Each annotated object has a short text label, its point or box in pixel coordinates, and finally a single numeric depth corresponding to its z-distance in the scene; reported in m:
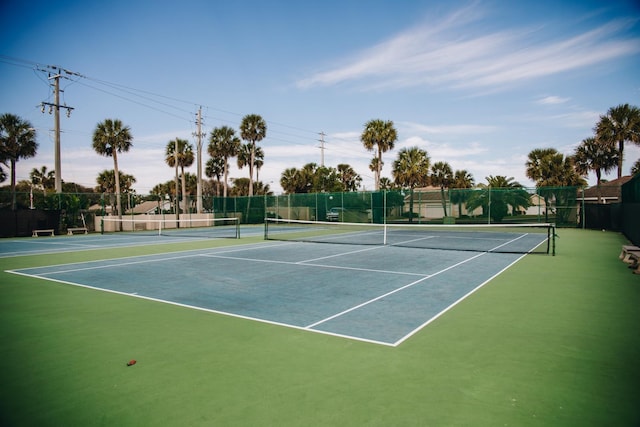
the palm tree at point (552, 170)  39.66
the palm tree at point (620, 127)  32.06
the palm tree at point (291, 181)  61.00
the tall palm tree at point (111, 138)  38.69
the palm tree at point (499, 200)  29.69
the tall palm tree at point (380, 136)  45.59
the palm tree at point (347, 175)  69.94
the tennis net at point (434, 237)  16.77
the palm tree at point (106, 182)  65.56
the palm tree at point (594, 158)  37.12
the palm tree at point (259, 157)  54.84
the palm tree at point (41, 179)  68.88
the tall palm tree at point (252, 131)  50.68
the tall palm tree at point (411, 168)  45.03
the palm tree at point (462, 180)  67.13
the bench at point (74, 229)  26.48
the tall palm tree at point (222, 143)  50.34
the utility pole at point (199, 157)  37.15
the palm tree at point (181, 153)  49.97
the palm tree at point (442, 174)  62.32
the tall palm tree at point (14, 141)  37.56
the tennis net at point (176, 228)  26.97
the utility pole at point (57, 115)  29.84
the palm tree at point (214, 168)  64.34
